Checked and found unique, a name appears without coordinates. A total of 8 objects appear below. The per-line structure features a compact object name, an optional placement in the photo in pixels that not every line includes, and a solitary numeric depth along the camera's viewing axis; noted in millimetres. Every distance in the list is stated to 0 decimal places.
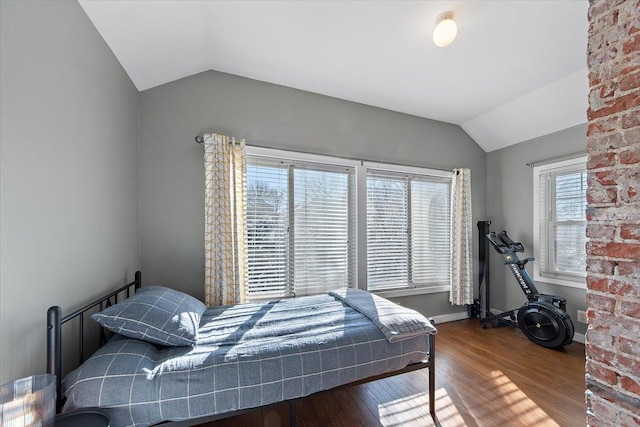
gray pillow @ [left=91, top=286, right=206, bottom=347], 1422
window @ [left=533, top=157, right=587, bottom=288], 3135
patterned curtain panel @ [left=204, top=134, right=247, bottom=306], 2465
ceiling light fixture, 1981
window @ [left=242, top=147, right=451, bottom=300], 2883
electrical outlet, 3029
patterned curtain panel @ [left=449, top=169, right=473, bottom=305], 3730
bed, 1197
